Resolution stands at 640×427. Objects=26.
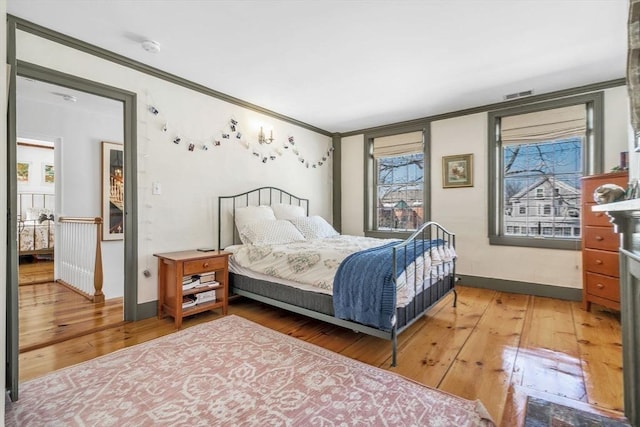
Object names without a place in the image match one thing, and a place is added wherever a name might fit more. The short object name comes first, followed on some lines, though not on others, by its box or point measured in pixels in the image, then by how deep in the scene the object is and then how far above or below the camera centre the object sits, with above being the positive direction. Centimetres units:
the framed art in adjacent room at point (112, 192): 407 +28
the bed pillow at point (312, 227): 367 -20
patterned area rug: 147 -101
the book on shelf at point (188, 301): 274 -82
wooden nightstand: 261 -66
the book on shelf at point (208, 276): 288 -63
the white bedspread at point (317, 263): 229 -45
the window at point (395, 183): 445 +43
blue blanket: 197 -52
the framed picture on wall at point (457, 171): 393 +54
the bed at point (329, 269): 202 -47
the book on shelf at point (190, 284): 270 -66
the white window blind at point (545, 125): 331 +99
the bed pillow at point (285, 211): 383 +1
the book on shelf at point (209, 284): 283 -70
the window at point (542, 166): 330 +52
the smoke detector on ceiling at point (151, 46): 238 +134
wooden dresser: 268 -39
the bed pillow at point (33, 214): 618 -4
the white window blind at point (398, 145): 441 +101
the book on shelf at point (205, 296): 284 -82
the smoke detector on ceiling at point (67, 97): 348 +138
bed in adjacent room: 565 -25
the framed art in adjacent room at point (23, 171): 635 +88
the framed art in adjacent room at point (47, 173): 664 +87
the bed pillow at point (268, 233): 320 -23
